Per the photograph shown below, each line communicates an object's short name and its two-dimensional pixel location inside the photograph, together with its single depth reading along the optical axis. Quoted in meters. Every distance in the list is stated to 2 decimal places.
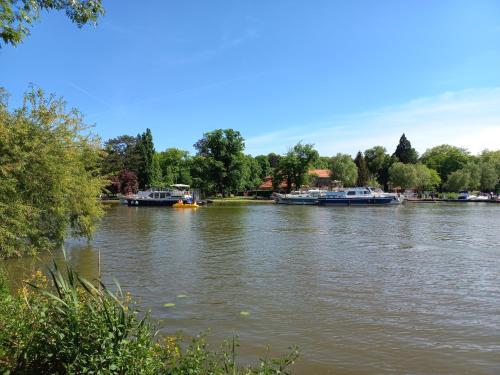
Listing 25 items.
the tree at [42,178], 14.42
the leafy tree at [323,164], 132.74
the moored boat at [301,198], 86.62
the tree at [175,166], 124.88
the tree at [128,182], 93.94
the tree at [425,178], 107.12
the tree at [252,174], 114.56
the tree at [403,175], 105.47
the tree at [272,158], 161.38
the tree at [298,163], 101.50
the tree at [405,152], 130.25
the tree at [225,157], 96.00
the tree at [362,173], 118.44
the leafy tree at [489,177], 102.62
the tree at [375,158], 132.88
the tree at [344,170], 113.75
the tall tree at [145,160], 99.69
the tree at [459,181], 101.31
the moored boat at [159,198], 77.00
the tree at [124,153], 93.56
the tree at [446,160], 122.25
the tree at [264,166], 142.88
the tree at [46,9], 6.34
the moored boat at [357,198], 80.52
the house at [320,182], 118.25
